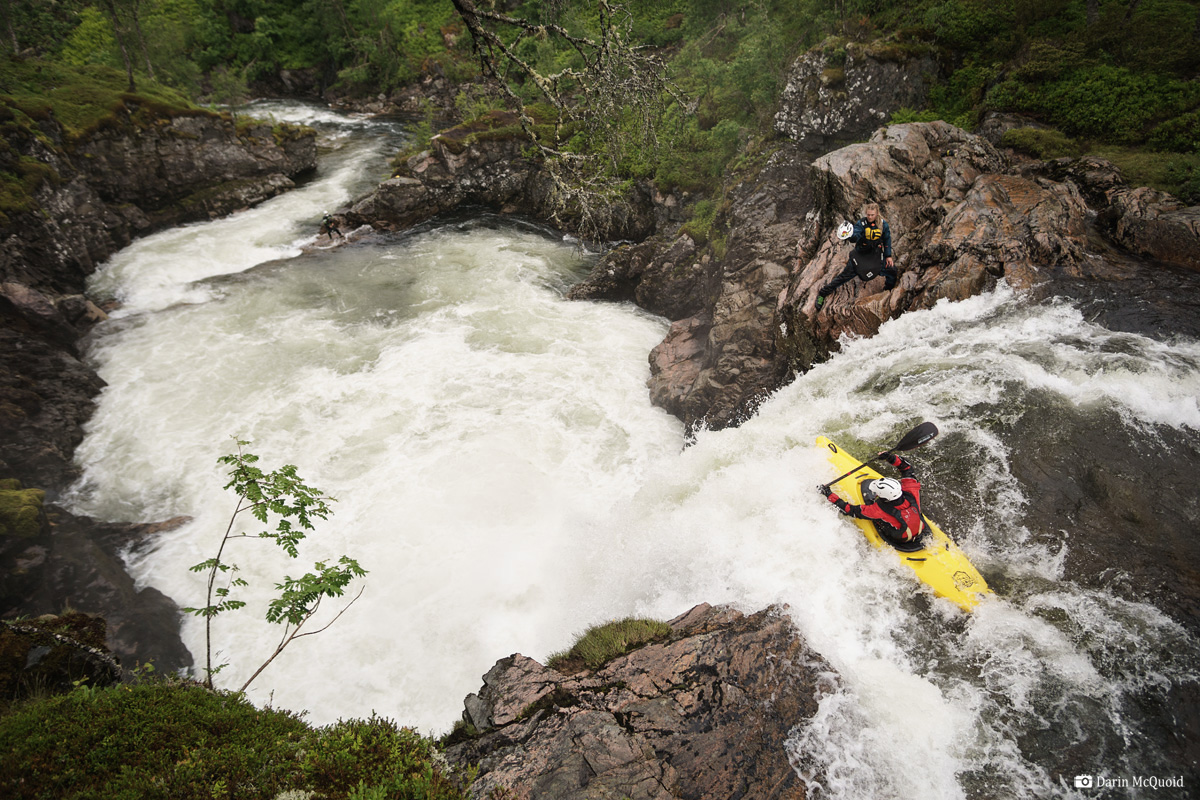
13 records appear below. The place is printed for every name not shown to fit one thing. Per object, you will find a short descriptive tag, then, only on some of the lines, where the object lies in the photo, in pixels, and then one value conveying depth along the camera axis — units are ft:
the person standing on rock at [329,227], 65.41
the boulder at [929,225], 29.37
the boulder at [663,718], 15.22
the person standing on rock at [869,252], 28.94
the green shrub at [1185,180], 29.58
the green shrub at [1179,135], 33.68
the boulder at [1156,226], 28.17
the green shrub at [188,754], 11.66
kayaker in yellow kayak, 20.46
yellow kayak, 19.21
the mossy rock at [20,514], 28.43
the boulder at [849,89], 44.42
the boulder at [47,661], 17.65
